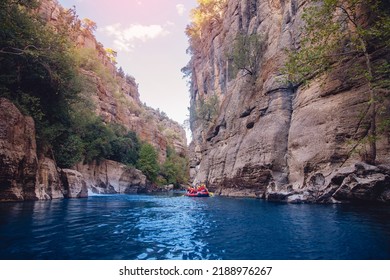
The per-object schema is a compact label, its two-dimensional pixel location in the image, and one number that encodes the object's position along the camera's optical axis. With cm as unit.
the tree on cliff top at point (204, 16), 5238
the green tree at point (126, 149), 4100
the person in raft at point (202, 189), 2755
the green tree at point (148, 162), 4750
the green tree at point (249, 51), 3102
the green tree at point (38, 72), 1602
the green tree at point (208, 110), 4584
